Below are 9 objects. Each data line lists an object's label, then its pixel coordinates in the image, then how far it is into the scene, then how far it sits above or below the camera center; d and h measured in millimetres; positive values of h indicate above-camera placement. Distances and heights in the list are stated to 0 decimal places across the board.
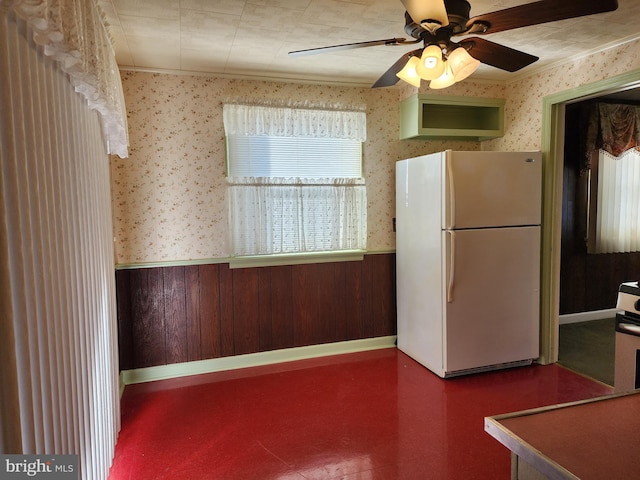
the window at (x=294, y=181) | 3297 +303
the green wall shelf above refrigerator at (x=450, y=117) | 3461 +858
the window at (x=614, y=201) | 4363 +107
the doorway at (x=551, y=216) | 3217 -28
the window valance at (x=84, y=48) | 1061 +543
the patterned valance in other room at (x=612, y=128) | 4180 +840
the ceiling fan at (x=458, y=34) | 1454 +717
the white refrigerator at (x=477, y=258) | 3023 -331
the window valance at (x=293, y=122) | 3242 +777
